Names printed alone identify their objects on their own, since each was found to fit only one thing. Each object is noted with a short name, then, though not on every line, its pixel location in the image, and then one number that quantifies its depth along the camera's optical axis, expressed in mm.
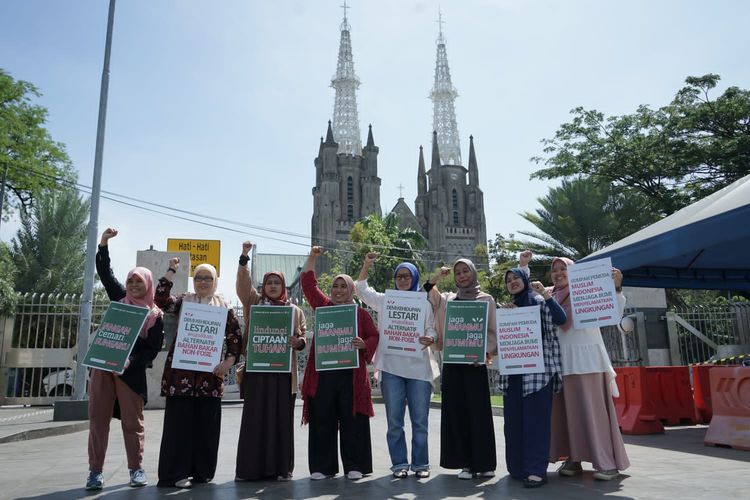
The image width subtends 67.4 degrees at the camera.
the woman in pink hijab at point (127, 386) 4434
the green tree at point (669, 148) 18672
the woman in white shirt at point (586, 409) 4582
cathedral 63125
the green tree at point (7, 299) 12750
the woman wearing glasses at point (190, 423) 4441
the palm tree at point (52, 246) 30875
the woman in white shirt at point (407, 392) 4777
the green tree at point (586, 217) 22281
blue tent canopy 6027
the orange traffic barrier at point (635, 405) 7718
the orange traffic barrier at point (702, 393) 8391
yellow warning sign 19859
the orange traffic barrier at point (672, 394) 8133
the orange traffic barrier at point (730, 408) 6203
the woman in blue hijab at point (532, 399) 4410
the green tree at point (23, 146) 20938
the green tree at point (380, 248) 36797
